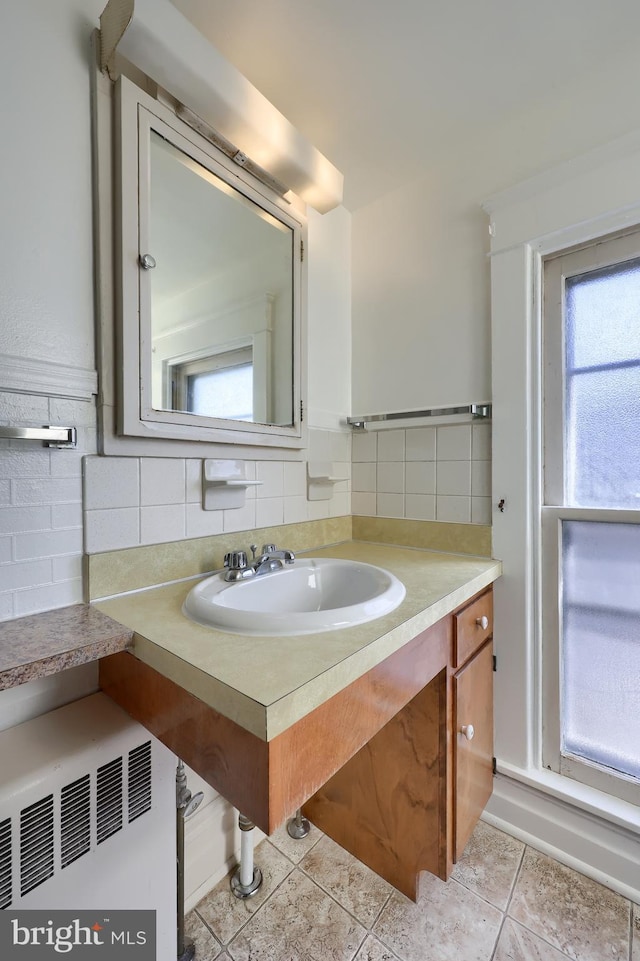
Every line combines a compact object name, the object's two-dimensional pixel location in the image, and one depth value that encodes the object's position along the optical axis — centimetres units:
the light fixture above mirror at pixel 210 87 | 77
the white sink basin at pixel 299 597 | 69
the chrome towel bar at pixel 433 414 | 127
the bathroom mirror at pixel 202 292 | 88
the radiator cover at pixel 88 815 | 63
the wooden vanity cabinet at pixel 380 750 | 54
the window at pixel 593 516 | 109
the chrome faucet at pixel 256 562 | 92
